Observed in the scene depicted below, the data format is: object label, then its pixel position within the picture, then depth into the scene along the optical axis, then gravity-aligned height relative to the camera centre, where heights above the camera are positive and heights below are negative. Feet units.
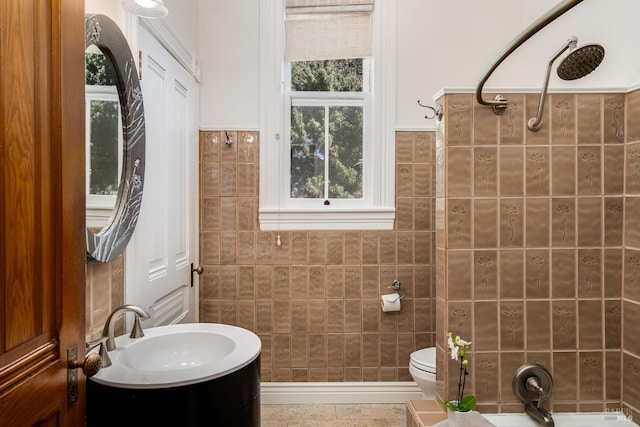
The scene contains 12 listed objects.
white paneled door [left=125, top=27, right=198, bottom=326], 5.41 +0.12
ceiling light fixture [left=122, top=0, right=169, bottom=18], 4.33 +2.32
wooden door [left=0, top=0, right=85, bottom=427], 2.11 -0.01
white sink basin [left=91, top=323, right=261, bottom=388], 3.38 -1.56
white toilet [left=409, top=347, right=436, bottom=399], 6.46 -2.87
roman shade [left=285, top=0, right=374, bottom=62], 8.18 +3.84
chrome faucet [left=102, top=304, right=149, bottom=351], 3.93 -1.19
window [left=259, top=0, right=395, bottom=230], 8.11 +1.97
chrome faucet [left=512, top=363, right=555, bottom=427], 5.04 -2.39
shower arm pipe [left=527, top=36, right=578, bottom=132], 4.47 +1.35
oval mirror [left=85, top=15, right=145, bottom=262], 4.05 +0.79
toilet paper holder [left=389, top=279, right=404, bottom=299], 8.05 -1.67
